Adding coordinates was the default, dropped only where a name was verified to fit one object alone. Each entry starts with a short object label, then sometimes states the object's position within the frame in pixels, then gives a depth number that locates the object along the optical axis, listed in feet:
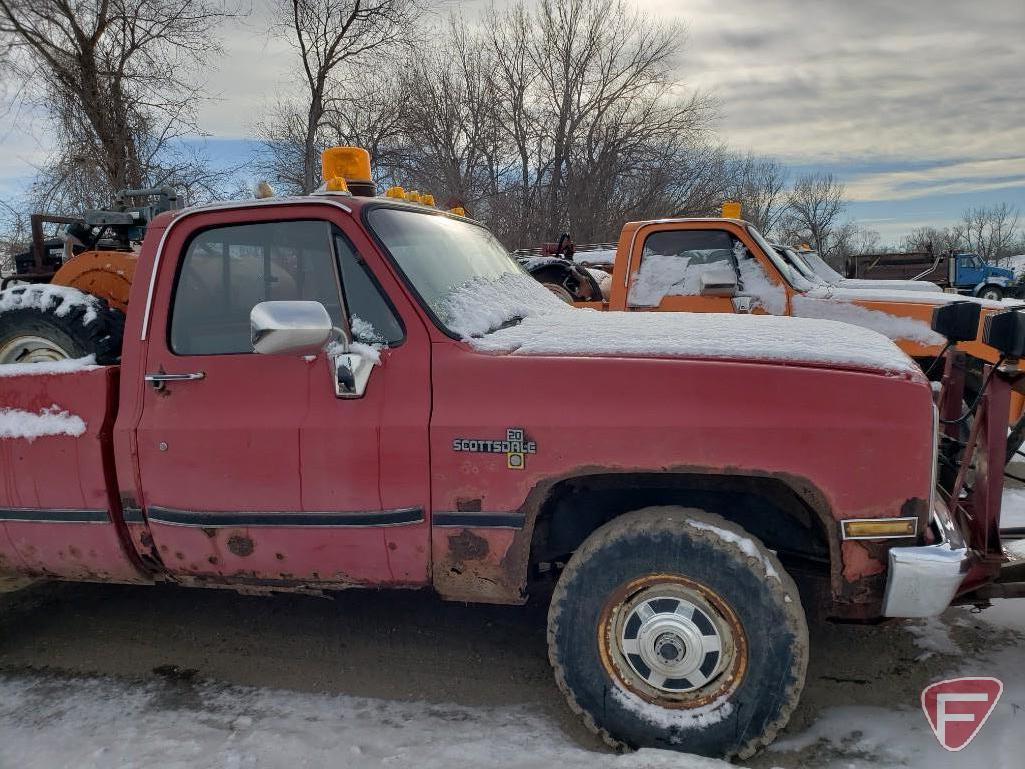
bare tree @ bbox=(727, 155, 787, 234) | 112.84
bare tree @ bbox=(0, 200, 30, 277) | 44.68
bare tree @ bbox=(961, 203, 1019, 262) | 249.55
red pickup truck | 7.89
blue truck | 73.51
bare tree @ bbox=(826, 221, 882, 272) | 206.68
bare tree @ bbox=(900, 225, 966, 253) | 219.41
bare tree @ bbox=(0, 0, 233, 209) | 42.98
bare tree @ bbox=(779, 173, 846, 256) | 181.06
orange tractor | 10.92
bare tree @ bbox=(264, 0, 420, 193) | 59.82
